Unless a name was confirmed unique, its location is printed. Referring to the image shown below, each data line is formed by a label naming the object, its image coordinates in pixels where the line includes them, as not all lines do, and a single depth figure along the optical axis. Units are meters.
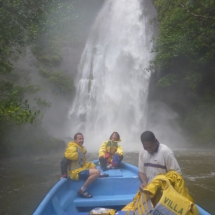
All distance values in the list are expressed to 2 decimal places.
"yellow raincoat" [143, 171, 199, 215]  2.83
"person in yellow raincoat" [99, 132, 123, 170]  6.57
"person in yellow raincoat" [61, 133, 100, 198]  5.08
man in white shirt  3.26
